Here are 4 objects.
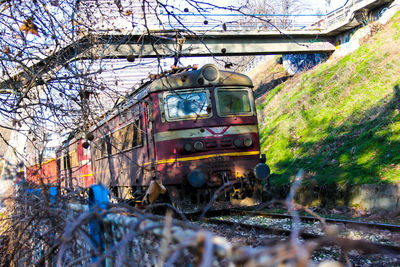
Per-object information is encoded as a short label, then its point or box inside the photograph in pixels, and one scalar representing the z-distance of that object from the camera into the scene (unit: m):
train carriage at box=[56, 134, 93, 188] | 17.00
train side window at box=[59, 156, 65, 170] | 21.38
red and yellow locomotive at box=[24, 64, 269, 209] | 9.55
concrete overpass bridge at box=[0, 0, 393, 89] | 22.34
